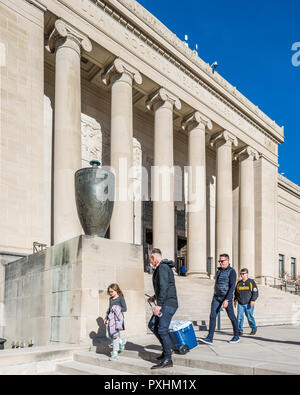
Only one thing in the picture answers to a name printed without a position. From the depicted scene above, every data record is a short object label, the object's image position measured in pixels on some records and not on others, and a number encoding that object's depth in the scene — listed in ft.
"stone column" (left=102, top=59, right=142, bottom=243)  71.31
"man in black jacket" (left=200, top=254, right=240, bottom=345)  27.55
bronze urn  32.86
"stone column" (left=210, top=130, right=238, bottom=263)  97.66
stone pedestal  30.27
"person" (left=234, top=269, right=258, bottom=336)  36.27
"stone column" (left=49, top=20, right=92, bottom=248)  60.44
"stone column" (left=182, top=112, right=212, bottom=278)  87.30
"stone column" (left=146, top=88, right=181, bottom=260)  78.54
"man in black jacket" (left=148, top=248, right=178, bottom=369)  20.58
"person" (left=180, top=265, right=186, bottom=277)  96.89
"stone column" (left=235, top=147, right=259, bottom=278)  104.83
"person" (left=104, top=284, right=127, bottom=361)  24.43
